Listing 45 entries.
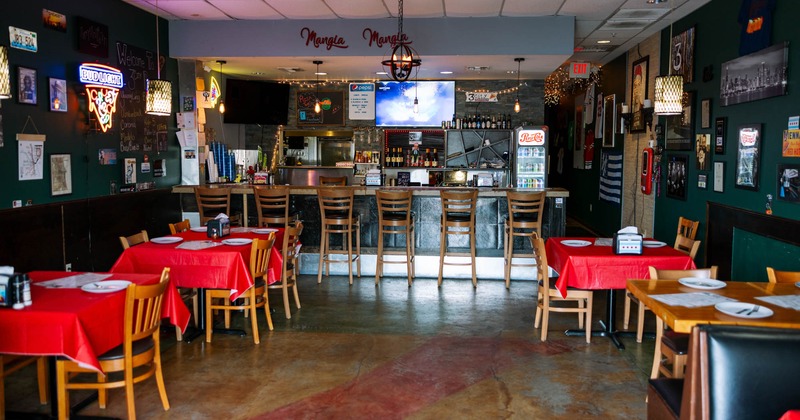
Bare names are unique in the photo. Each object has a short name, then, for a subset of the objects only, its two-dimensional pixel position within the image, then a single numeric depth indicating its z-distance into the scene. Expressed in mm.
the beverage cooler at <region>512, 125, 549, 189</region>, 9555
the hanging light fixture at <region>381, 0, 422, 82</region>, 6614
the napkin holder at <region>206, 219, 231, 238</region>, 5504
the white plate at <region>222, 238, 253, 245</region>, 5227
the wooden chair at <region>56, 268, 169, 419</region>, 3324
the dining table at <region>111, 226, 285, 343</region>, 4855
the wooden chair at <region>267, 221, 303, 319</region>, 5779
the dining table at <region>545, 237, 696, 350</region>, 4852
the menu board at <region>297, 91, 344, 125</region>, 11516
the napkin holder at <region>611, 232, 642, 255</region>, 4934
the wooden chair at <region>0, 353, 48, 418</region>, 3506
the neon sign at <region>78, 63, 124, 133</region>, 6477
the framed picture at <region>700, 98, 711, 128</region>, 7148
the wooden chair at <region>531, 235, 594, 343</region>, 5059
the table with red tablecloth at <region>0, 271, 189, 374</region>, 3082
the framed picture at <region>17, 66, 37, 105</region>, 5566
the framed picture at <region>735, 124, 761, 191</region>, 5926
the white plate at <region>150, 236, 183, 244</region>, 5215
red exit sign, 10445
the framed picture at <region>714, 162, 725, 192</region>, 6731
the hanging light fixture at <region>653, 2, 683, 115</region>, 5895
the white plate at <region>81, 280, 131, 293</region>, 3492
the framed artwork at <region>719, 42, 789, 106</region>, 5465
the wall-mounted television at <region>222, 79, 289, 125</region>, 10445
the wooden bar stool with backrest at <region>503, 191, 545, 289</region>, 7176
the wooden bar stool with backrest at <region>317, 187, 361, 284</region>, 7469
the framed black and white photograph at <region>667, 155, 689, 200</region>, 7859
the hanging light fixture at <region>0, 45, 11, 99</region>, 3833
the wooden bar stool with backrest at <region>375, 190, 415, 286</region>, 7348
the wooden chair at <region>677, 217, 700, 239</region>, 5653
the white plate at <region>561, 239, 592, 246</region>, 5395
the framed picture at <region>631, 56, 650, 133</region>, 9375
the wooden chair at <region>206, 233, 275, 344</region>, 4982
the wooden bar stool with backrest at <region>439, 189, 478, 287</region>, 7199
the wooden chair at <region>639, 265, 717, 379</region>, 3400
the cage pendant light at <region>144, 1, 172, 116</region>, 6477
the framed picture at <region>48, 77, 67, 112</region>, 6031
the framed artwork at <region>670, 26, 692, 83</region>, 7734
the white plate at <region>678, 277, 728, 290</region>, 3648
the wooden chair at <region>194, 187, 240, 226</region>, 7598
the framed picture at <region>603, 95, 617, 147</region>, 10966
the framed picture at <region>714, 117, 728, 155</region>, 6703
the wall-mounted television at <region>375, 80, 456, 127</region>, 11273
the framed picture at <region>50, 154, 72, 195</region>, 6026
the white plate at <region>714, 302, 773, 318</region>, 2998
